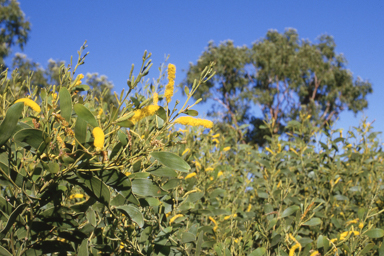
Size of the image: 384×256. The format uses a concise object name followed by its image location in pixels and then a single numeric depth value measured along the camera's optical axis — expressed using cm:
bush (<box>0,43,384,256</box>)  76
